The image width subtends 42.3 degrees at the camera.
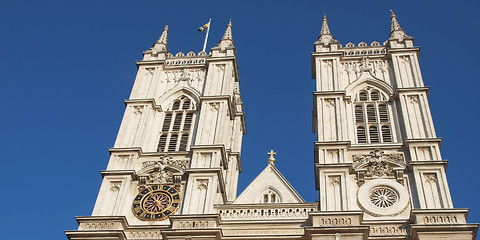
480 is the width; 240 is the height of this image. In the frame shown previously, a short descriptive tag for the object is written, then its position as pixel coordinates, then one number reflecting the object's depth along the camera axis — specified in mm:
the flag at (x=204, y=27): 41312
